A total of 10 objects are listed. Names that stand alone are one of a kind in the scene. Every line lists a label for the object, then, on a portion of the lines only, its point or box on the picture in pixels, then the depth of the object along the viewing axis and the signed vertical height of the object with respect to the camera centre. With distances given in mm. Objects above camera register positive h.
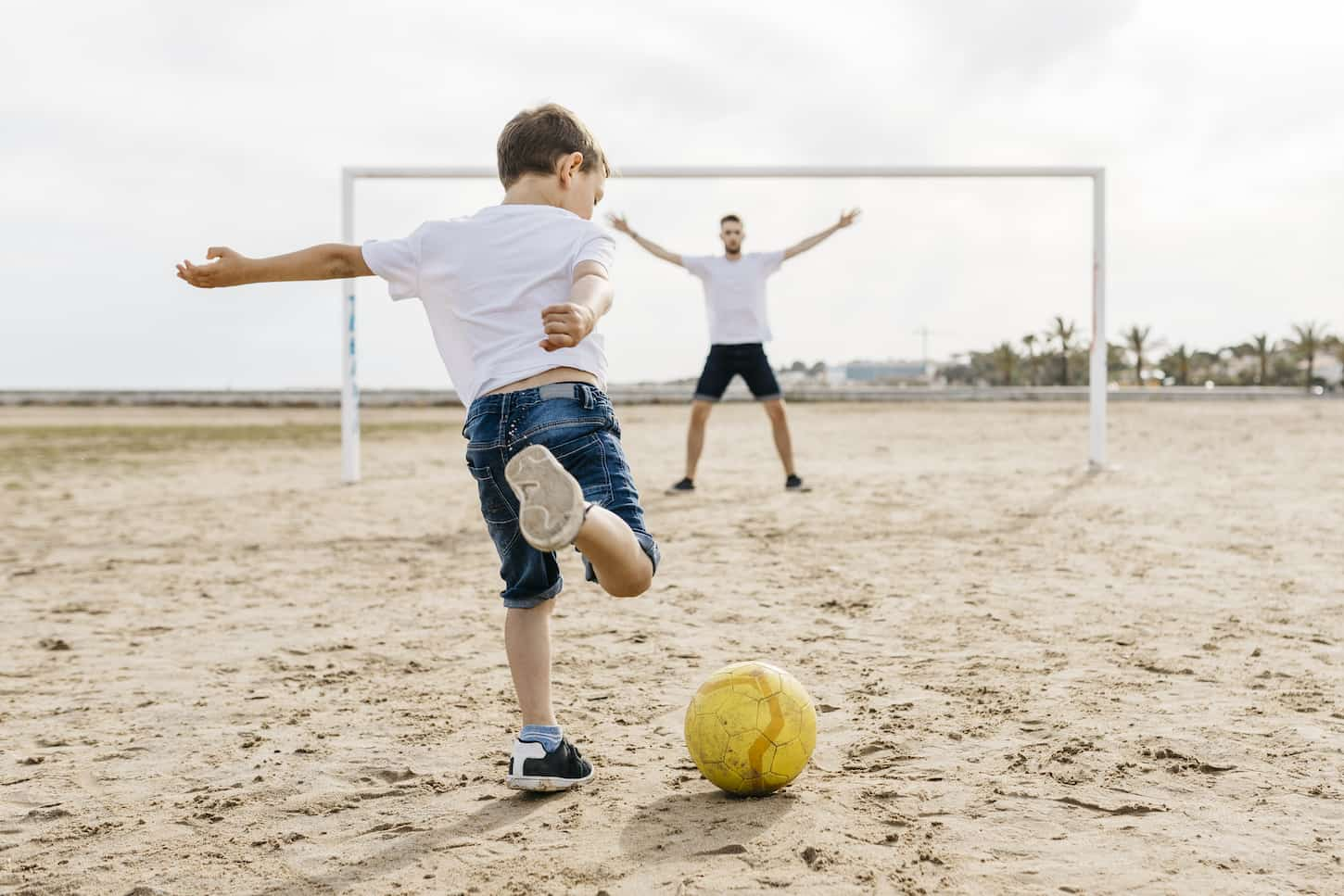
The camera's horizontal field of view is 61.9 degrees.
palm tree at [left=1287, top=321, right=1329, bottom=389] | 52609 +2289
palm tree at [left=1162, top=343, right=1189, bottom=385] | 56812 +1262
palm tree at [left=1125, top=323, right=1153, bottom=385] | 55966 +2615
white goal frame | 9891 +1498
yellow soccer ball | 2600 -794
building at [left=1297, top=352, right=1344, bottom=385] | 52912 +1128
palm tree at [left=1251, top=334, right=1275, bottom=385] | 54438 +1996
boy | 2625 +118
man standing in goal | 8953 +687
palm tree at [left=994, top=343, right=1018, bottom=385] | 51966 +1445
